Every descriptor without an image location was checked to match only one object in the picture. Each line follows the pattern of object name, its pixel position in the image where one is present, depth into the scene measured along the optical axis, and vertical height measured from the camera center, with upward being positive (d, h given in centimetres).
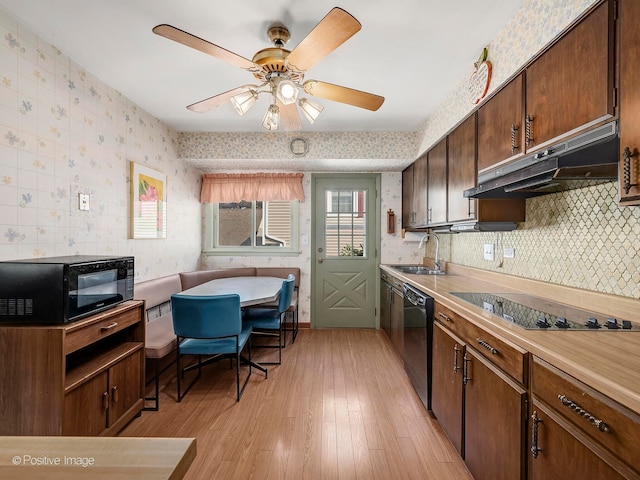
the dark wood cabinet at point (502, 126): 164 +70
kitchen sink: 331 -32
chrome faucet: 322 -21
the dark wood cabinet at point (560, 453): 84 -64
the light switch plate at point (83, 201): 221 +28
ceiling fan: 141 +98
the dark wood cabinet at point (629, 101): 102 +49
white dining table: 262 -48
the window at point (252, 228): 427 +19
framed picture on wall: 279 +37
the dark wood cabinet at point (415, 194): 329 +58
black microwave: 152 -27
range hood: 115 +34
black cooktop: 126 -34
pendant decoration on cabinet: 198 +112
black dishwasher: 214 -76
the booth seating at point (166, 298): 231 -57
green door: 424 -13
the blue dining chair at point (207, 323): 219 -62
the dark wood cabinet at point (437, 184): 272 +56
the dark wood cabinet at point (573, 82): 113 +69
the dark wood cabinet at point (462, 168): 219 +58
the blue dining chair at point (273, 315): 298 -79
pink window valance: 414 +74
